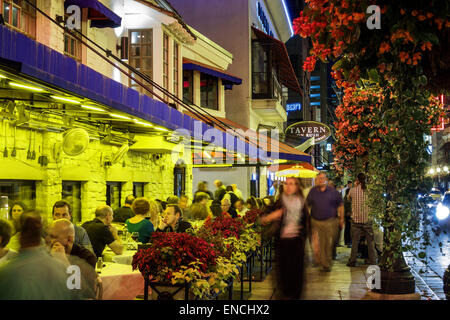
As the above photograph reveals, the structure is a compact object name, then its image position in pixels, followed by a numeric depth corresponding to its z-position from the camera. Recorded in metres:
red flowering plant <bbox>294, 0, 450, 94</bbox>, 4.39
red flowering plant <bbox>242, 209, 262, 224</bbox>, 11.32
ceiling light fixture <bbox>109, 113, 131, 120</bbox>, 9.53
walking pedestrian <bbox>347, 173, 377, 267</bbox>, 12.59
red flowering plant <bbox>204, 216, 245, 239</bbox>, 8.80
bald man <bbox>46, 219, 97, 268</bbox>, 5.48
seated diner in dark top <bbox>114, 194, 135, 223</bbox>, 12.01
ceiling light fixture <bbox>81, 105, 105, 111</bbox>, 8.68
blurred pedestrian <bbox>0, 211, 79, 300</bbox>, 3.90
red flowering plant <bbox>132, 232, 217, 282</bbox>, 5.67
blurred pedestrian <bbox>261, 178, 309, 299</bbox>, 8.10
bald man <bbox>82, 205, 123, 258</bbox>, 7.75
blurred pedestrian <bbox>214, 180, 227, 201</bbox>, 16.73
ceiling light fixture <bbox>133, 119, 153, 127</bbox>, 10.43
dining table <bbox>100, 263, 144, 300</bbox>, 6.53
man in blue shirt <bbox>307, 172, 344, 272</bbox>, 12.01
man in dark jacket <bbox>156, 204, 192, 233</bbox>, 8.27
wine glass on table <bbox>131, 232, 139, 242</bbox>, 8.71
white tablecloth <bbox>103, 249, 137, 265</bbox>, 7.72
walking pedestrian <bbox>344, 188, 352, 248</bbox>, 15.02
